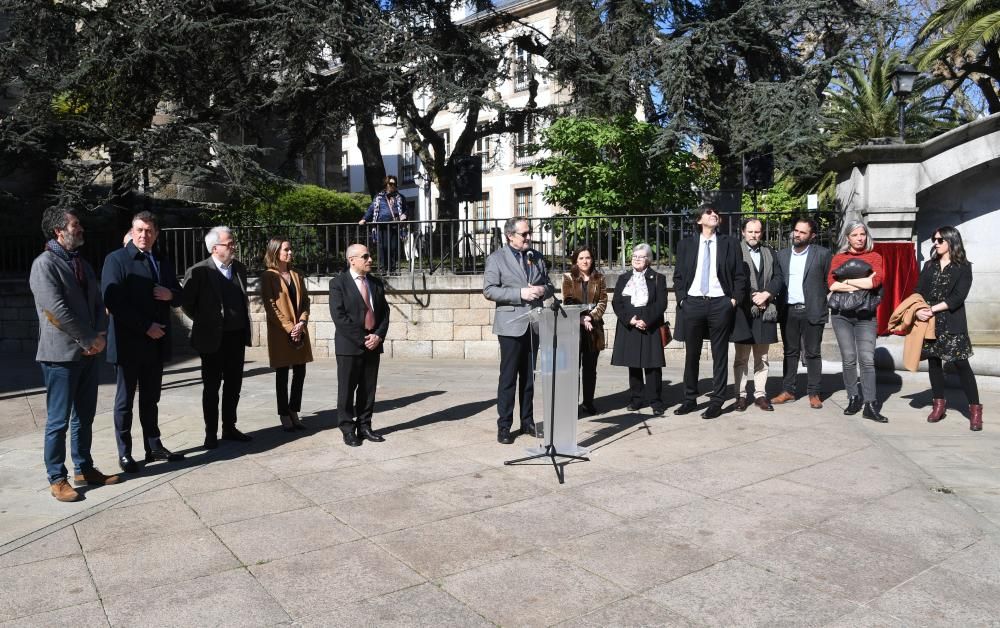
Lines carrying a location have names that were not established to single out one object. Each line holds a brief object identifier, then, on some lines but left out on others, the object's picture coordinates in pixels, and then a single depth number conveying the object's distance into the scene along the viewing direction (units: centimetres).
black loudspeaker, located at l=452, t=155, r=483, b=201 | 1492
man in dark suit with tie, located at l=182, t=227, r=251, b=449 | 641
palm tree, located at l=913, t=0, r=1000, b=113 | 1826
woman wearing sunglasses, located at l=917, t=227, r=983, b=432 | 707
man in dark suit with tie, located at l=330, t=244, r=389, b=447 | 658
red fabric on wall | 1001
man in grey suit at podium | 643
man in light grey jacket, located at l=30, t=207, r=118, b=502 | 493
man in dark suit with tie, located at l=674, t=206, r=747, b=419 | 752
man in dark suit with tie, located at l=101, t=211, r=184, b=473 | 579
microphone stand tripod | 551
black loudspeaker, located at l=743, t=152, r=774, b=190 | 1455
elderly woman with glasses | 779
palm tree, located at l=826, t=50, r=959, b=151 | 2186
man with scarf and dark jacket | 775
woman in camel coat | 717
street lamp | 1212
